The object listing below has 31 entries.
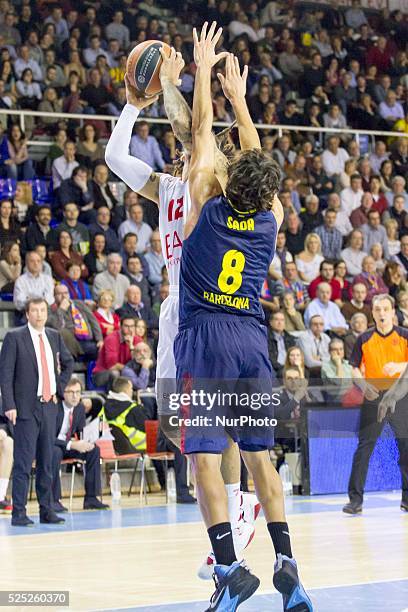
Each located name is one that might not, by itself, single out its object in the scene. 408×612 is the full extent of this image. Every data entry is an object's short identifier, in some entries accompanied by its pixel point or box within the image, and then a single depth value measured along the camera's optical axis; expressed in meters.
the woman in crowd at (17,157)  16.69
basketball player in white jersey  6.22
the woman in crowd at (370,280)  17.94
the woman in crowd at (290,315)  16.30
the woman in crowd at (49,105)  18.05
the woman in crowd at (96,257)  16.05
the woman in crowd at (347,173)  20.23
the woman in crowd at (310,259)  17.80
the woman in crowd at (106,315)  14.92
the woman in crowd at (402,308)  17.02
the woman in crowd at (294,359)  14.64
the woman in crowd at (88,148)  17.39
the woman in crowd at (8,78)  17.75
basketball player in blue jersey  5.59
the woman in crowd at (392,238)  19.62
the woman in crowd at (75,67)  18.88
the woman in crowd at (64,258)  15.53
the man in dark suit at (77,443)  12.63
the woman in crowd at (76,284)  15.43
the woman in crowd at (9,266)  14.95
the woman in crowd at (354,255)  18.70
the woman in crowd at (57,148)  17.30
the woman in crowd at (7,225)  15.34
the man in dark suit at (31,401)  10.88
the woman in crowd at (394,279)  18.53
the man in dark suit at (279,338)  15.51
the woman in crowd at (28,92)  18.09
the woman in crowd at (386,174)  20.92
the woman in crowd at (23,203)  16.16
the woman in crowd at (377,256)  18.84
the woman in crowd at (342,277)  17.78
